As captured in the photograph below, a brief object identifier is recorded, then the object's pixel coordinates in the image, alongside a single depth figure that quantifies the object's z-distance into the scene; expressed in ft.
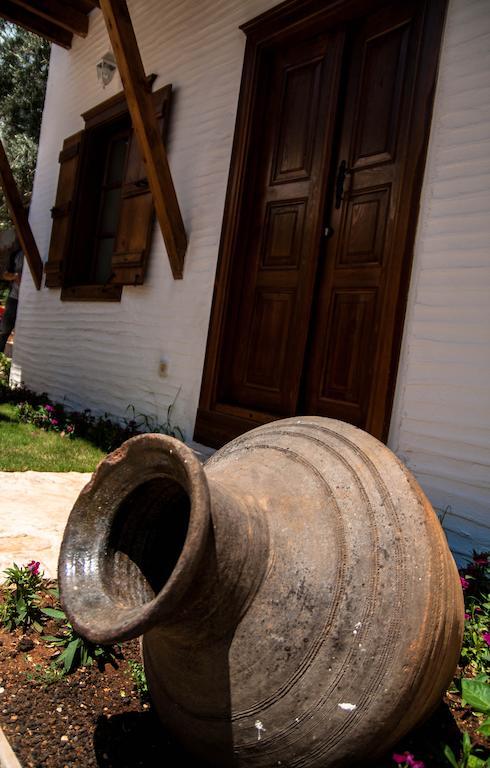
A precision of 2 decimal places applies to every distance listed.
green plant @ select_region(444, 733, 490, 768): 4.66
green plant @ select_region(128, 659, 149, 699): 6.22
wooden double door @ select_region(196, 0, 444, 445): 11.52
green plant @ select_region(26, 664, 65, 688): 6.20
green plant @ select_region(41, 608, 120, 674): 6.52
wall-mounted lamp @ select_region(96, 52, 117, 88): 21.95
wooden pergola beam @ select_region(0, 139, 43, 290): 23.98
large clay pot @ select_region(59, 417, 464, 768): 4.32
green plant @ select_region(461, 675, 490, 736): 4.91
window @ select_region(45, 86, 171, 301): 22.33
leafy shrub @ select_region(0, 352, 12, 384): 29.87
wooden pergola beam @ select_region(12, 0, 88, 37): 22.68
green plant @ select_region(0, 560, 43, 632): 7.26
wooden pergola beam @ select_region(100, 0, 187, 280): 15.53
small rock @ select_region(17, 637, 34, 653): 6.79
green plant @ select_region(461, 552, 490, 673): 6.82
